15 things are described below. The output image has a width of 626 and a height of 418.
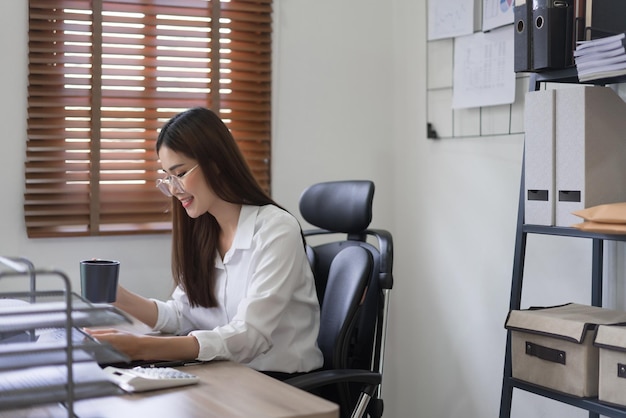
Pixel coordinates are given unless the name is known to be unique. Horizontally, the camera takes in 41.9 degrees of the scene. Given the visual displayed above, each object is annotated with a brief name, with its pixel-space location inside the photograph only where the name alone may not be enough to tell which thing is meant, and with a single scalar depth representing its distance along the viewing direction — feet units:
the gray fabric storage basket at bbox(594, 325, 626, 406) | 6.38
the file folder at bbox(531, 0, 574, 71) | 6.91
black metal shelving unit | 6.74
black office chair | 7.02
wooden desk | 4.56
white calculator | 5.10
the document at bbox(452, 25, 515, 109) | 9.34
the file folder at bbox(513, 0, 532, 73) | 7.18
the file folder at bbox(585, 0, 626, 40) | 6.77
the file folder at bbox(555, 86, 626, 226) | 6.85
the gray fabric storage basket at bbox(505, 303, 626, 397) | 6.76
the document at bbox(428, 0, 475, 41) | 9.93
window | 9.35
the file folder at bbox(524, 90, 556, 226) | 7.14
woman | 6.84
